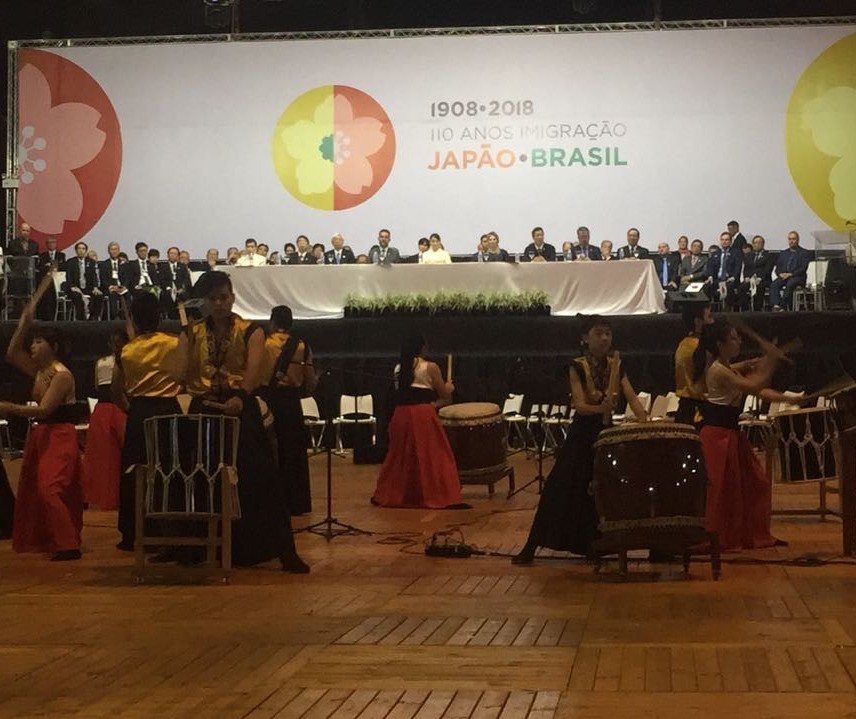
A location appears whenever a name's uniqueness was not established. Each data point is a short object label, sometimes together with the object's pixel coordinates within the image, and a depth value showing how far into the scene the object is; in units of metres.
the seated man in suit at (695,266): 18.25
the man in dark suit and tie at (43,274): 18.94
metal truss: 19.53
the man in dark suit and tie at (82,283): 18.98
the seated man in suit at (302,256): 18.83
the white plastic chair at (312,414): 15.97
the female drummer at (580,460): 7.60
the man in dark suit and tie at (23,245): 19.50
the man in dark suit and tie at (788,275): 18.00
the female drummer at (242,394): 7.27
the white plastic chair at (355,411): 16.15
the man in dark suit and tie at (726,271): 18.17
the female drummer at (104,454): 10.73
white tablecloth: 16.89
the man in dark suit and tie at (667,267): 18.48
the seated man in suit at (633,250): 18.75
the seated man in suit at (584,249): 18.81
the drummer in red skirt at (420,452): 11.02
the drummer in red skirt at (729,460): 8.06
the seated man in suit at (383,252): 18.70
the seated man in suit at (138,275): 19.03
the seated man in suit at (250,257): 18.89
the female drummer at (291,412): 9.71
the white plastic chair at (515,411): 16.17
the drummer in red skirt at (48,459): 8.05
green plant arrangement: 16.88
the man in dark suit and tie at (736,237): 18.53
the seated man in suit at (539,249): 18.97
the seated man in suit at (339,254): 19.27
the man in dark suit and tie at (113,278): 18.89
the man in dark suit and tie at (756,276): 18.19
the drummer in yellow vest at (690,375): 8.42
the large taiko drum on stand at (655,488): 7.14
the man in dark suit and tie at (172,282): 18.67
